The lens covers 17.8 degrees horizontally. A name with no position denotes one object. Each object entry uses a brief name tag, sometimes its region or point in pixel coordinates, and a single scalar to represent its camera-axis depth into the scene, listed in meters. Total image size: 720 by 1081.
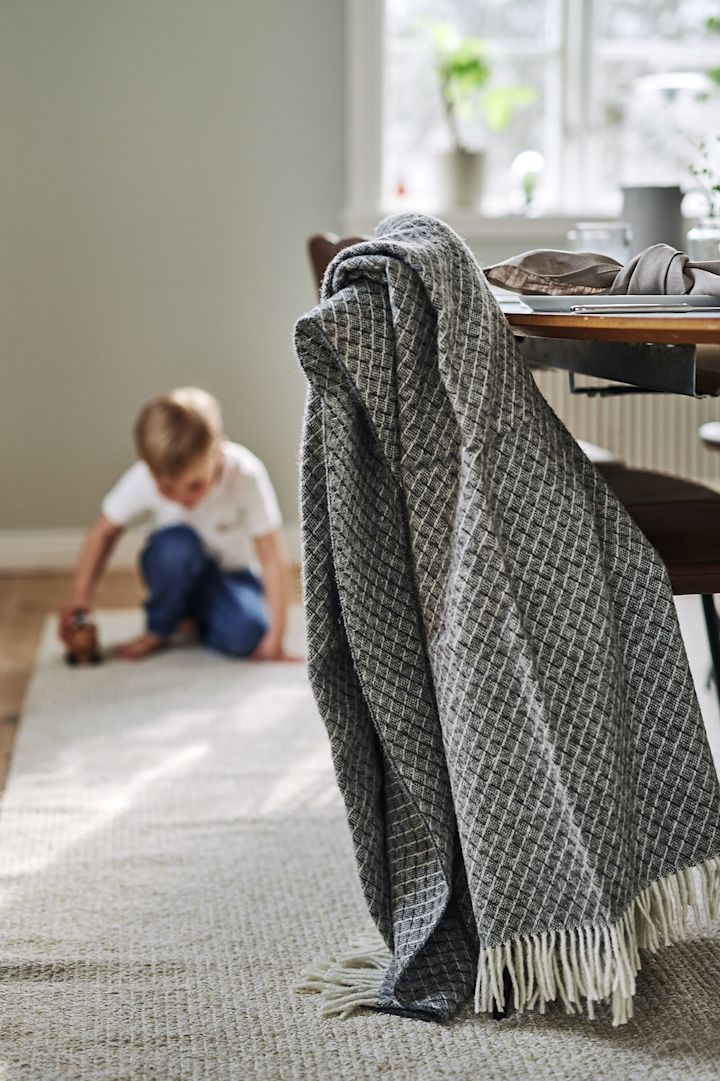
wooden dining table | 2.43
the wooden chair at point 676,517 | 3.11
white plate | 2.60
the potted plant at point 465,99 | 4.89
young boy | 4.27
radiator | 4.95
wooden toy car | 4.23
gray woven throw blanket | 2.65
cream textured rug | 2.79
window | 4.97
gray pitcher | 3.44
